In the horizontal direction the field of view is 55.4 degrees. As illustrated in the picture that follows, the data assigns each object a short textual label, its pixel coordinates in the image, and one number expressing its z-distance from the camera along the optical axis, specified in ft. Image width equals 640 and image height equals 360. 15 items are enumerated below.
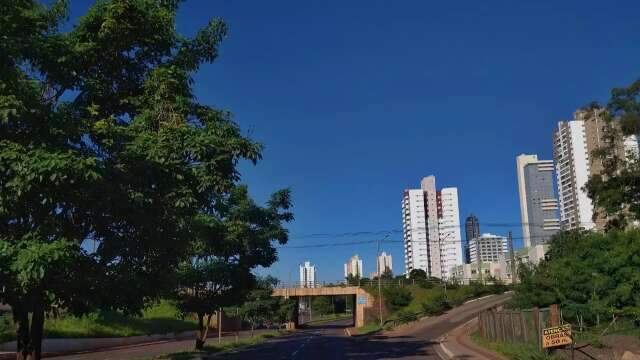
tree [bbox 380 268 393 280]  396.57
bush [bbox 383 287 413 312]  240.94
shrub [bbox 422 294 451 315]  217.77
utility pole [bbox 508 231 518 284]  179.22
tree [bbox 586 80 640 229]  140.97
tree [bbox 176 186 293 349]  98.07
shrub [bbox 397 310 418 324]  207.51
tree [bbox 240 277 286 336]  193.63
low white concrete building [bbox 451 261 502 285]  436.84
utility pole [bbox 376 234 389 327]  216.93
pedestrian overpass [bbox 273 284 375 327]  248.11
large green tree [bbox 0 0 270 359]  30.01
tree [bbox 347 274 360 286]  297.65
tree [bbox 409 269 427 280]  319.27
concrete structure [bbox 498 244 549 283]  373.61
